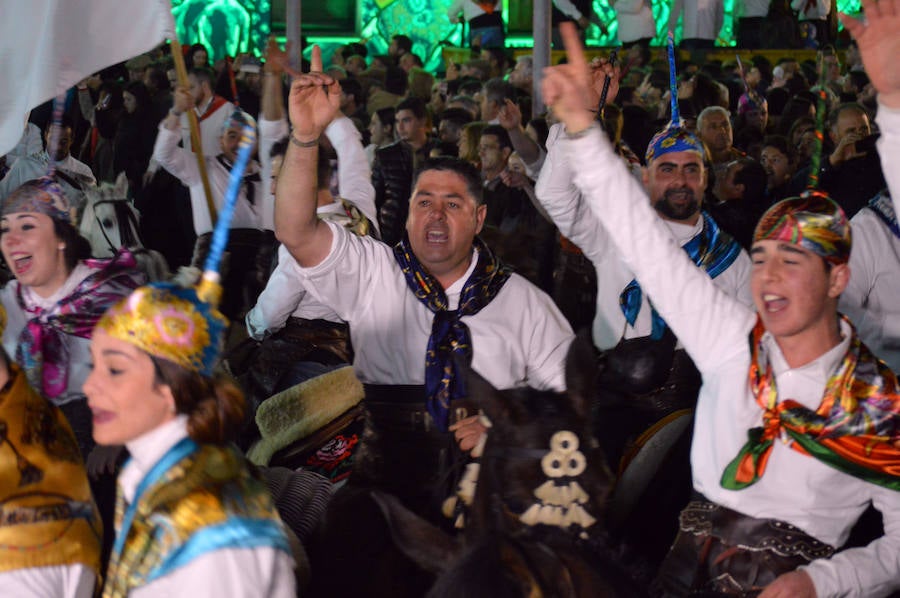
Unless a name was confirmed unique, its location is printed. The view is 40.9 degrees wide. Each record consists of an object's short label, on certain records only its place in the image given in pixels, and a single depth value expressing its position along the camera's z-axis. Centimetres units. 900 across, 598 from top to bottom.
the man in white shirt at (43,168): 736
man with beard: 499
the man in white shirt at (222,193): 718
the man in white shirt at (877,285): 479
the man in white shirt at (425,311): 404
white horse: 631
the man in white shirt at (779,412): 315
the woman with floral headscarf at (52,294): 445
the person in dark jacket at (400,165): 805
